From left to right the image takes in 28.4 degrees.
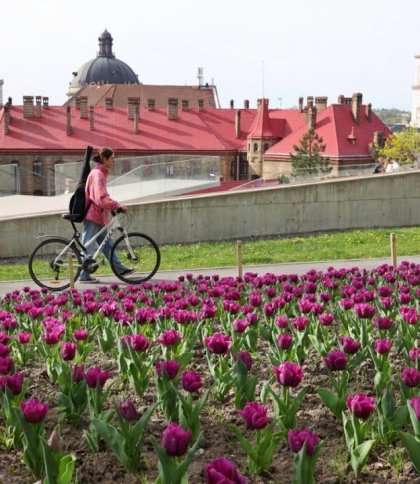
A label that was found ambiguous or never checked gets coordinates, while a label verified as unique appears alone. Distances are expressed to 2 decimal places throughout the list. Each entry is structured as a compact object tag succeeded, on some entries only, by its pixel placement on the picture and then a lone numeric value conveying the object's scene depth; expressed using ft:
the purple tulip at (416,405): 12.41
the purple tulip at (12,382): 14.33
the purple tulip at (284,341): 17.79
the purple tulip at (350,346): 16.66
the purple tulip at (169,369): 15.14
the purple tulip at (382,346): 16.71
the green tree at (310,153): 284.20
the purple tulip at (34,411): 12.34
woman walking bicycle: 40.22
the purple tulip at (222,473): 8.62
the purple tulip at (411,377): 14.15
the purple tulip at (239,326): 18.90
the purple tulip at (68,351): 16.57
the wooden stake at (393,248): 40.74
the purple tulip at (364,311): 20.26
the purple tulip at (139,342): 16.99
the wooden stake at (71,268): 36.29
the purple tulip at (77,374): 15.21
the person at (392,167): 92.58
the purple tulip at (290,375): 13.80
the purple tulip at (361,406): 12.48
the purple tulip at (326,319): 20.10
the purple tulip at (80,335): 18.88
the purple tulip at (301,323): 19.48
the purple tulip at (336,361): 15.21
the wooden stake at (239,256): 39.35
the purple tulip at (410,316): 19.71
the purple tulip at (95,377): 14.47
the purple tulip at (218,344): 16.30
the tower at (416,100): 544.21
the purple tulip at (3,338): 18.17
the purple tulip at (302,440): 10.66
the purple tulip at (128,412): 12.81
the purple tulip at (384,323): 18.88
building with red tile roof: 296.51
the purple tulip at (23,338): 19.13
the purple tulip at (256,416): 11.71
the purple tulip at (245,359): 15.86
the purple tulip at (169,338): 17.60
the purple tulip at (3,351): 16.52
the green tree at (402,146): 284.82
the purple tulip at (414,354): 16.51
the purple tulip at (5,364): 15.66
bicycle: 40.52
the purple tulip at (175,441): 10.39
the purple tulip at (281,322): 19.71
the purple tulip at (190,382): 13.97
